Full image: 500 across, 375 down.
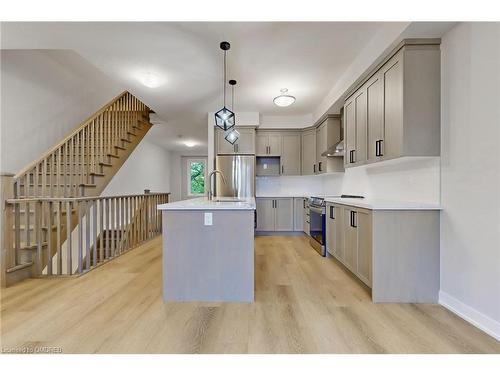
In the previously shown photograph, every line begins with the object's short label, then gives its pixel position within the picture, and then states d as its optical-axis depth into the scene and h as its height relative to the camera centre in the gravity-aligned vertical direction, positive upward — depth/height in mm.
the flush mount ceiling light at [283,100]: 3887 +1387
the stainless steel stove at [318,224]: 3893 -609
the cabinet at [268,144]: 5617 +983
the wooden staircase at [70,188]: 2824 -13
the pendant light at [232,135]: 4086 +875
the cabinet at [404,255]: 2291 -621
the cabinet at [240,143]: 5219 +930
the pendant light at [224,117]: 3055 +865
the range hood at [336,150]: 4047 +639
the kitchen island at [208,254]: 2342 -624
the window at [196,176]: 10211 +471
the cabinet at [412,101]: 2301 +822
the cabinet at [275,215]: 5461 -600
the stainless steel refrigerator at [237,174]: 5168 +280
